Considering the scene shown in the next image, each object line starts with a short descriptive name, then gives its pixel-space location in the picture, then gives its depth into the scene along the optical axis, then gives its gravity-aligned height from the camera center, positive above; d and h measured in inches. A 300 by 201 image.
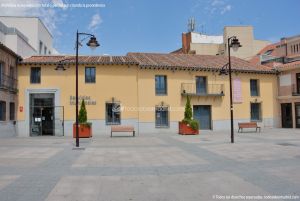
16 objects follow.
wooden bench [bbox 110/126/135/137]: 818.2 -42.9
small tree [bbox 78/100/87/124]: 821.9 -6.3
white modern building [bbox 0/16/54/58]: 957.2 +311.1
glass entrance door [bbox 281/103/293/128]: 1105.4 -13.1
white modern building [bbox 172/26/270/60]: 1569.9 +374.5
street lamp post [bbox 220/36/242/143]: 609.0 +137.5
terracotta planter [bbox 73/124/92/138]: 812.0 -46.6
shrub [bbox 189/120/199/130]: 888.3 -34.2
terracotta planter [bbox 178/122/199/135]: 888.9 -51.7
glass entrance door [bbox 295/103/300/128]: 1074.1 -9.4
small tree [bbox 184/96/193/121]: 900.0 -1.3
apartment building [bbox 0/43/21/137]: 792.9 +65.7
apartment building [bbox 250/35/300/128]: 1075.9 +87.4
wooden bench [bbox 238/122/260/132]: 928.3 -40.4
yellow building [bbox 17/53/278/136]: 914.1 +65.2
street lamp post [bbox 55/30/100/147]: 571.5 +134.4
